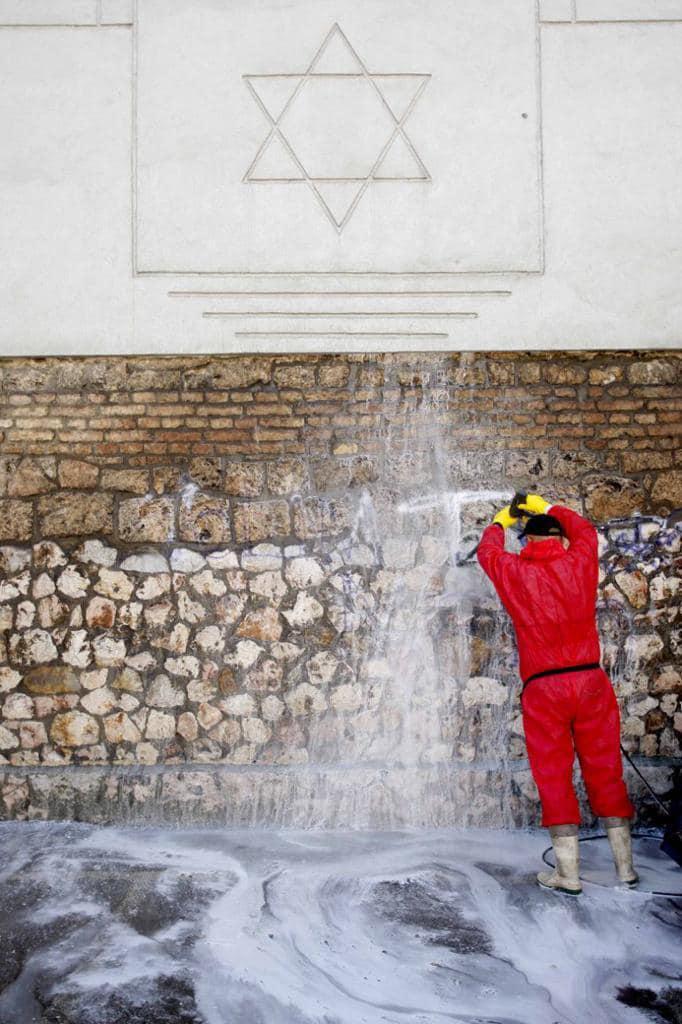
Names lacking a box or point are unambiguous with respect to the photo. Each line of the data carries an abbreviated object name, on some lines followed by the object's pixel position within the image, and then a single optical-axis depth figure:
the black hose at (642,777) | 4.46
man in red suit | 3.92
